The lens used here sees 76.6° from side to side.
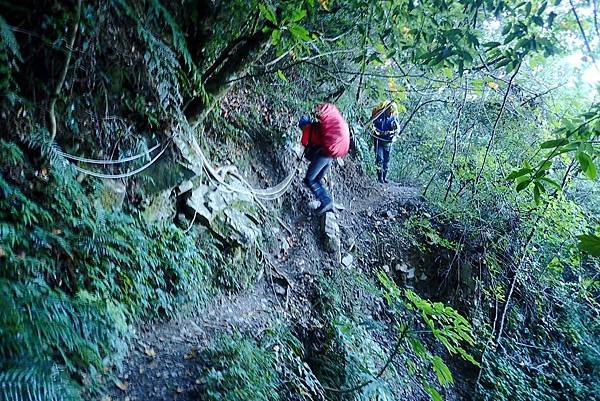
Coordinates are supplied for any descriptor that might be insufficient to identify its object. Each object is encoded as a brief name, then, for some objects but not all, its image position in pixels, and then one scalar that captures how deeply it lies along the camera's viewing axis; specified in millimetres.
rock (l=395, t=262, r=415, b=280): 7551
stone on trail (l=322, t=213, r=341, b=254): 6965
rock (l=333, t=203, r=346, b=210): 7841
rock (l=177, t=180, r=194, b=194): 4832
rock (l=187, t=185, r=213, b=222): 4896
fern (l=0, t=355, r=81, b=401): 2117
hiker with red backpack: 6254
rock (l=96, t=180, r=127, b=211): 3850
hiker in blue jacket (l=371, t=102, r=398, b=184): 8914
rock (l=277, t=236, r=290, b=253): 6430
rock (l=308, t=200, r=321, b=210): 7348
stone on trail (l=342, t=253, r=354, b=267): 7018
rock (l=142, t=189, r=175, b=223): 4312
